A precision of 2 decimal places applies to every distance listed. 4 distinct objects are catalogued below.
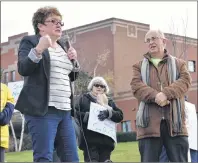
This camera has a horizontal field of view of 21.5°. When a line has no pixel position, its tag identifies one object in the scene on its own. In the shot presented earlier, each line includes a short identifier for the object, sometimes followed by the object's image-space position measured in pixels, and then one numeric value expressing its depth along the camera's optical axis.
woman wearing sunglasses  8.10
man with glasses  5.47
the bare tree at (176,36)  27.92
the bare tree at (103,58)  45.67
